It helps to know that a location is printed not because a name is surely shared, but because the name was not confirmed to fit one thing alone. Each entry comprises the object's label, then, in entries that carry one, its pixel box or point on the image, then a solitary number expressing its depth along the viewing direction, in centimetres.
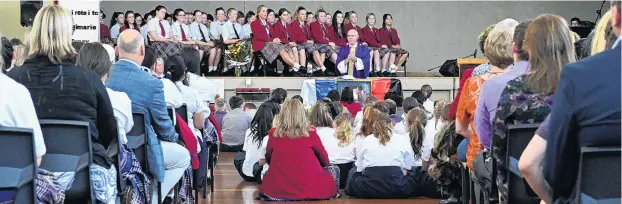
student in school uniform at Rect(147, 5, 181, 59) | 1622
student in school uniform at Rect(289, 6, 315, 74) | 1720
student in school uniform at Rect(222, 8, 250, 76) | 1712
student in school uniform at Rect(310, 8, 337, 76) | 1739
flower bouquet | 1692
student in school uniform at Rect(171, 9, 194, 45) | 1664
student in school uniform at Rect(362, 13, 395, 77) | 1773
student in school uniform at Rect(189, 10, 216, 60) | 1689
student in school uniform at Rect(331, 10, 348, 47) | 1764
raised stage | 1664
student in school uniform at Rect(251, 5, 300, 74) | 1670
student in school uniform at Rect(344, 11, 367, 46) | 1778
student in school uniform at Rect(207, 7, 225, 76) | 1712
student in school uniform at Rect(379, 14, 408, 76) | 1812
